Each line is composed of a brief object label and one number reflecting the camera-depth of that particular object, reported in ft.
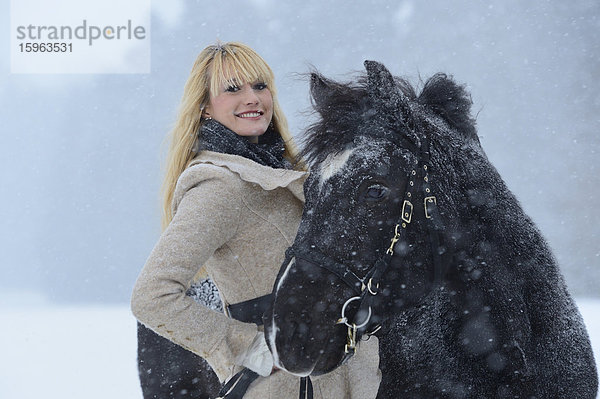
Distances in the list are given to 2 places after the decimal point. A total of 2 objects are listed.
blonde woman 13.37
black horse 13.35
